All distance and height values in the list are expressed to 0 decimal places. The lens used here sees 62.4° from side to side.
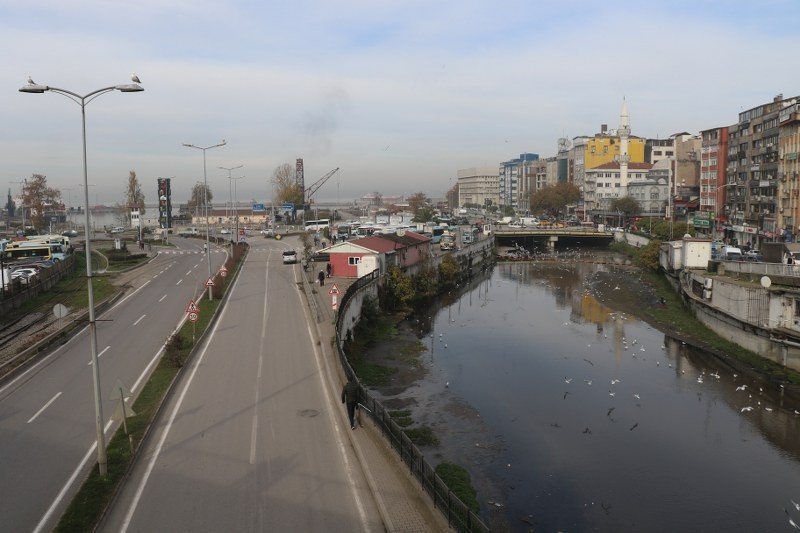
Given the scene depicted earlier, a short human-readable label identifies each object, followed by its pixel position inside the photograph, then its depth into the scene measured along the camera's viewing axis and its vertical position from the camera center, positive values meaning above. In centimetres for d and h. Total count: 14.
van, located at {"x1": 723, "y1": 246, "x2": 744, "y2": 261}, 5422 -335
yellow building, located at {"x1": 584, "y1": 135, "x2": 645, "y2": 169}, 14800 +1447
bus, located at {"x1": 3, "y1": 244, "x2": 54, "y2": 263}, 5959 -310
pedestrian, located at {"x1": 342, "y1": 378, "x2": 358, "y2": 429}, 1772 -487
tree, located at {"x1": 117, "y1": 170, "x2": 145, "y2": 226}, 13725 +481
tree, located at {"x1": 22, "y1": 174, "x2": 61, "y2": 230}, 10606 +361
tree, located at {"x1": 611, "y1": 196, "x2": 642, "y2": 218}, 11269 +145
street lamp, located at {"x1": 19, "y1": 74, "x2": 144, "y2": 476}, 1447 -123
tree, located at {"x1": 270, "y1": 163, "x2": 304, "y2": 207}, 15950 +679
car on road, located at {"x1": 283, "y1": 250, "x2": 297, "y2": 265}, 5875 -359
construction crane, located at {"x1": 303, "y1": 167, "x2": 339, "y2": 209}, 18800 +799
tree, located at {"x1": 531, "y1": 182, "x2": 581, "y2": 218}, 13475 +366
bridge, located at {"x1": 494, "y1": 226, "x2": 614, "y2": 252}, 10138 -348
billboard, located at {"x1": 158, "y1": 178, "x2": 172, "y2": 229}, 11932 +273
